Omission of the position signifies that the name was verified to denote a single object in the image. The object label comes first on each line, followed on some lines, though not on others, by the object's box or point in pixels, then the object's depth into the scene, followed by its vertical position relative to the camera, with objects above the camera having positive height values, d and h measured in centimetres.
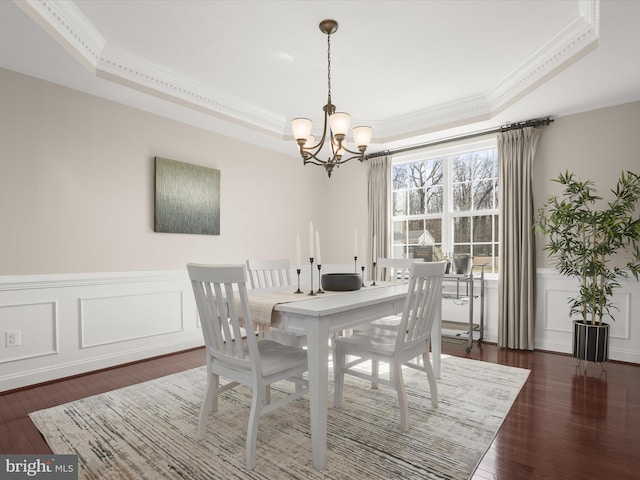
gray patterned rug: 176 -115
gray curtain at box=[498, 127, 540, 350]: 386 -6
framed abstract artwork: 369 +42
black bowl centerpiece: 258 -33
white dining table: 179 -47
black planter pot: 315 -94
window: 442 +46
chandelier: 257 +78
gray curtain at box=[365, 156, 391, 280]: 505 +48
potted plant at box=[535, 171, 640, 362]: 317 -7
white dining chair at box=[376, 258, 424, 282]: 335 -26
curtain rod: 384 +123
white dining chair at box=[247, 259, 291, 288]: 299 -28
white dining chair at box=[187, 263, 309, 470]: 177 -67
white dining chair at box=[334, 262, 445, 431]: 211 -69
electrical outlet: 275 -79
